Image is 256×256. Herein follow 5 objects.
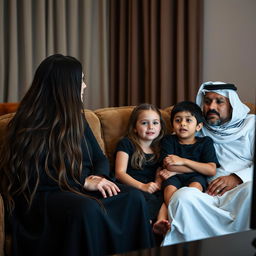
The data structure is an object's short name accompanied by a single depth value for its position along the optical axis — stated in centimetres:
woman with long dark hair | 171
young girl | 228
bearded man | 191
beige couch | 240
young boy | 222
